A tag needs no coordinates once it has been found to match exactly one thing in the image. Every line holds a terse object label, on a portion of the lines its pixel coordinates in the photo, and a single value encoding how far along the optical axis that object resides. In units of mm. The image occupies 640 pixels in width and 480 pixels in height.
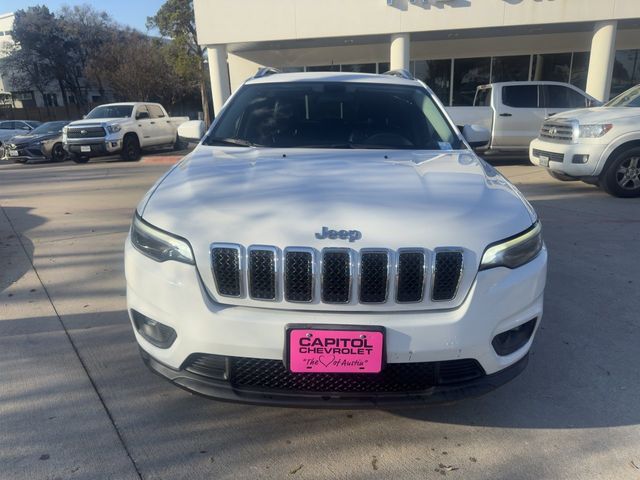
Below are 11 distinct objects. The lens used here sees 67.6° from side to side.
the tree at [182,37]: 27625
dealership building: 13656
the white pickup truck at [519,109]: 11070
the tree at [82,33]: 38562
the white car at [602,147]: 7055
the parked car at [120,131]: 13734
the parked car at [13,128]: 19109
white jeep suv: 1953
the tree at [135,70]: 32250
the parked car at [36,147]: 14766
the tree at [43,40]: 37688
